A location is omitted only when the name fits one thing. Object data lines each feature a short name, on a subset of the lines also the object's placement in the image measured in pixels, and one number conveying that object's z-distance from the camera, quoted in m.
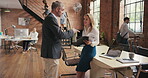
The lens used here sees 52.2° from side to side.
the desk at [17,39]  6.87
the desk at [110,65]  1.99
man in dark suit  2.07
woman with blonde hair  2.45
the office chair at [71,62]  3.21
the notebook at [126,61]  2.11
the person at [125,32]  5.16
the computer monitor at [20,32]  7.01
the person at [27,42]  7.50
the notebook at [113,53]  2.45
